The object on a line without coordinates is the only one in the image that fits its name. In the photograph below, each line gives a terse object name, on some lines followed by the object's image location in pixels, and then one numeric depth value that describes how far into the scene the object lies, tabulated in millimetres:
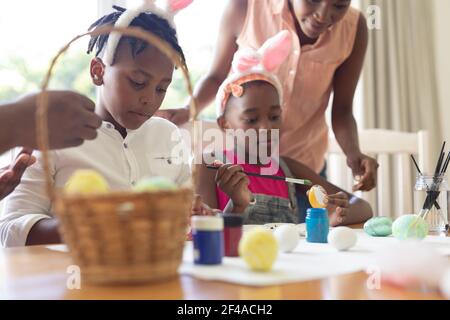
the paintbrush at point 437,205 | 1121
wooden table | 490
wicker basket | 497
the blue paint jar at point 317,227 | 863
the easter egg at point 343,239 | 764
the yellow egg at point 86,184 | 521
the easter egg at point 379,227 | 969
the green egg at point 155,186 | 518
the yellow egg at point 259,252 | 576
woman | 1557
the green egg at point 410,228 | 899
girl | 1329
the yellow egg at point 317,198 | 1091
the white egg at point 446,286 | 483
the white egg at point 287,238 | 723
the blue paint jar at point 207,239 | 597
